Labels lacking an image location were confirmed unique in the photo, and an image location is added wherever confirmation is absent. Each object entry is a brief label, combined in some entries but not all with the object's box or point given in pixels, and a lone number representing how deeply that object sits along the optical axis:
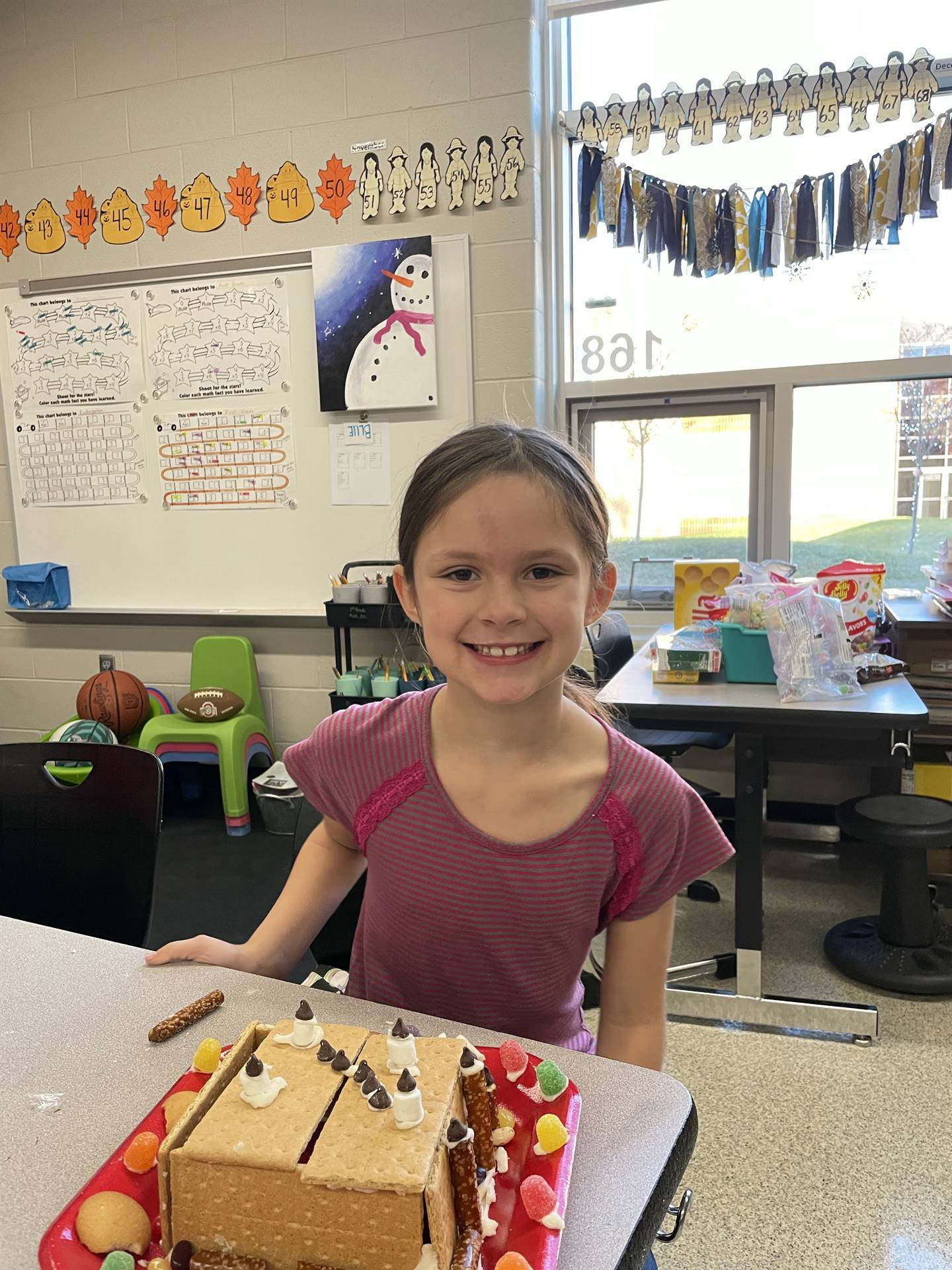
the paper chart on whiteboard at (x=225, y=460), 3.41
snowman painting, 3.14
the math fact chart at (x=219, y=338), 3.33
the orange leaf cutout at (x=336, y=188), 3.19
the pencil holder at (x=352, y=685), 3.15
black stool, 2.10
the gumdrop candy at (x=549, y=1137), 0.61
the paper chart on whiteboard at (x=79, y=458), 3.59
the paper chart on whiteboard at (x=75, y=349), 3.52
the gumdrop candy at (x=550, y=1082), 0.65
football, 3.31
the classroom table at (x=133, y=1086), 0.59
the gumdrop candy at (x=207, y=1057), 0.66
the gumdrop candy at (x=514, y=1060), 0.67
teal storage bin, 2.13
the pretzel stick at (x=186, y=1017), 0.77
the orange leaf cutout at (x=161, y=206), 3.41
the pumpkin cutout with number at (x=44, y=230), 3.56
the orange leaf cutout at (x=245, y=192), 3.29
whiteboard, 3.20
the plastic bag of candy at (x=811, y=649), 2.00
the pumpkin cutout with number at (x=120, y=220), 3.46
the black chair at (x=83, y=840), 1.25
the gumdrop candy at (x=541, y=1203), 0.55
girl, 0.86
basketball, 3.44
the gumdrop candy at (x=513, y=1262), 0.51
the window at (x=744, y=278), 2.97
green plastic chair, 3.21
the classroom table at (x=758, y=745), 1.92
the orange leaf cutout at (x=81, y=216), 3.51
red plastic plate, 0.54
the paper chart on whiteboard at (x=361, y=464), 3.29
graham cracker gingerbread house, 0.49
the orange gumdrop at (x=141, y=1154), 0.60
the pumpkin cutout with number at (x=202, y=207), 3.36
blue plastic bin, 3.67
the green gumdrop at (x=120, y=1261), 0.51
